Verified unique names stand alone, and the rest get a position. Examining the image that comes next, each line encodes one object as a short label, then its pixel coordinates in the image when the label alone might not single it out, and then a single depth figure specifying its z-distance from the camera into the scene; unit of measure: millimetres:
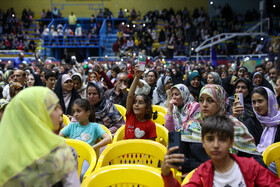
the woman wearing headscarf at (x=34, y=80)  5328
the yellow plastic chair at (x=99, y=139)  3081
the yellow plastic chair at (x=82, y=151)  2463
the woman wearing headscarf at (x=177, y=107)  3268
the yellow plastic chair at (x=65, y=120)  3758
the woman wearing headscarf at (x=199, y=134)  2242
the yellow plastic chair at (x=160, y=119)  4074
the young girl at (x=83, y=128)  3082
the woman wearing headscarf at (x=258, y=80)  5631
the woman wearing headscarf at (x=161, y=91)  5309
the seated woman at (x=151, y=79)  5922
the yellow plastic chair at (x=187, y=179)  1856
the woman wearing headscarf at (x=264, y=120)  2889
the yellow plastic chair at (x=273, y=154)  2400
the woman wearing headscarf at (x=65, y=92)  4371
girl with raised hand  3205
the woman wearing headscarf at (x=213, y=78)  5984
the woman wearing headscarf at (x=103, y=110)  3850
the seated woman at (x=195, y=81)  5551
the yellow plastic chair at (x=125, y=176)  1959
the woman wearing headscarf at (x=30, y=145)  1295
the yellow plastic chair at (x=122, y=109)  4344
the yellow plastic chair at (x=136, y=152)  2525
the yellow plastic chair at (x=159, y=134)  3184
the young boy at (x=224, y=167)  1672
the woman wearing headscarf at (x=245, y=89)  4262
